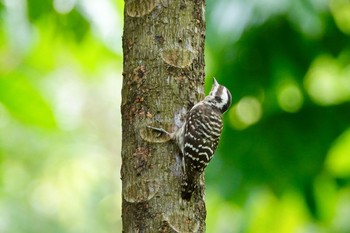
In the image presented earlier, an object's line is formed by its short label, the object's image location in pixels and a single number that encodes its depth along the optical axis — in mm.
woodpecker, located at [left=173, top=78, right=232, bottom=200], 7695
